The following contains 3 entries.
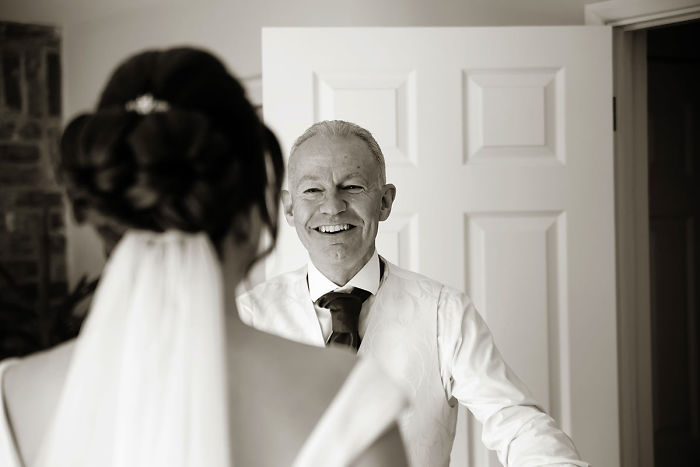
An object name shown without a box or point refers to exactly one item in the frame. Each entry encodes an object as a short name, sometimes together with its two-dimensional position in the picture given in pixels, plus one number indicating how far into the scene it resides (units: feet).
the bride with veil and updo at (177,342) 2.90
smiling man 6.63
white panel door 8.50
